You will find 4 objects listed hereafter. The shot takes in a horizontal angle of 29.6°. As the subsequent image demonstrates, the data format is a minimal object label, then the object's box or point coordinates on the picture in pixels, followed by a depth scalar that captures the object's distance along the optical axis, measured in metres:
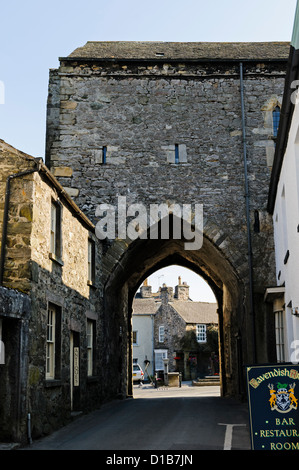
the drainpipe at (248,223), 13.64
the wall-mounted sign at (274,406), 6.06
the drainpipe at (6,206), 8.38
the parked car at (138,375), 34.83
